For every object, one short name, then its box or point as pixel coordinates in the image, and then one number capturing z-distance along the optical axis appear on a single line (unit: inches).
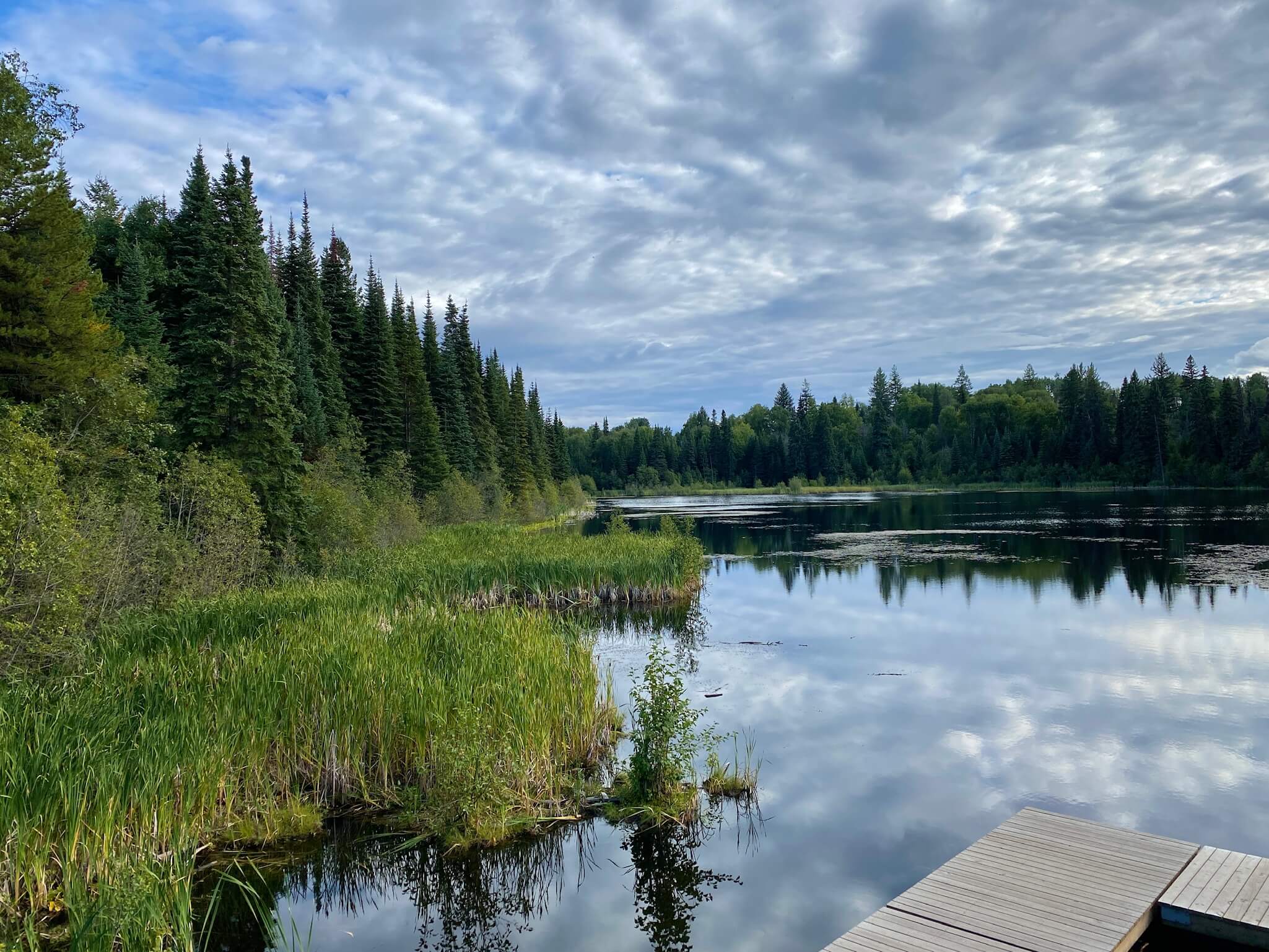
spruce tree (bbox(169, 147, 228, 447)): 927.7
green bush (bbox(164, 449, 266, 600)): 727.7
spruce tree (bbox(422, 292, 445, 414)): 2388.0
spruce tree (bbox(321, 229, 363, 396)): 1908.2
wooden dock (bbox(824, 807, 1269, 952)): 238.5
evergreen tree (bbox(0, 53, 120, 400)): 664.4
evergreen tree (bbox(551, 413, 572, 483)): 4062.5
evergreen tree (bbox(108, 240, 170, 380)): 1364.4
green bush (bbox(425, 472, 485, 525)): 1891.0
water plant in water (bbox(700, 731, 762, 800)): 414.9
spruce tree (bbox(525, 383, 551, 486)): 3366.1
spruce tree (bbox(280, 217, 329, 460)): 1456.7
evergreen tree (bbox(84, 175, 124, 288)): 1761.8
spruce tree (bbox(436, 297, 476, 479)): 2306.8
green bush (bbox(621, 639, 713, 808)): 373.7
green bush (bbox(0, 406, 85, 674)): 411.5
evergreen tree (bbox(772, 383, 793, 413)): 6432.1
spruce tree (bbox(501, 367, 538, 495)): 2856.8
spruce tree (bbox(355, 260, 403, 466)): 1886.1
